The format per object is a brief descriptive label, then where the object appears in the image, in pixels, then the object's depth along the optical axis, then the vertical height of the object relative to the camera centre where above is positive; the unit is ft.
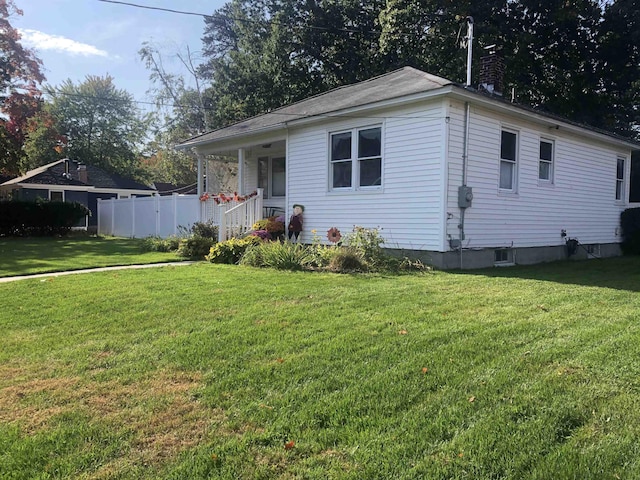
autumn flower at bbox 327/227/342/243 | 37.22 -1.25
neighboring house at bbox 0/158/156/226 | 92.94 +5.68
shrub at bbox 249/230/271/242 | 37.47 -1.33
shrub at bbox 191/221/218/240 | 44.35 -1.31
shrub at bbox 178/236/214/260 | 39.14 -2.62
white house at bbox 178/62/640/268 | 31.96 +4.04
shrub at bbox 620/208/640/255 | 51.08 -0.23
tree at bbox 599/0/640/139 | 62.69 +22.75
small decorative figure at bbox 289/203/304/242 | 41.01 -0.24
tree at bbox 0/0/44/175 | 74.76 +21.07
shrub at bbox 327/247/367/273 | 29.43 -2.62
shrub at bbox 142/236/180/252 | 45.03 -2.83
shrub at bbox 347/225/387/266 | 30.81 -1.67
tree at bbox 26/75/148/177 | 140.69 +26.35
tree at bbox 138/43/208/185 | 128.98 +28.85
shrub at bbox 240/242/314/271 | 30.45 -2.54
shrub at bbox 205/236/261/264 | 35.01 -2.58
